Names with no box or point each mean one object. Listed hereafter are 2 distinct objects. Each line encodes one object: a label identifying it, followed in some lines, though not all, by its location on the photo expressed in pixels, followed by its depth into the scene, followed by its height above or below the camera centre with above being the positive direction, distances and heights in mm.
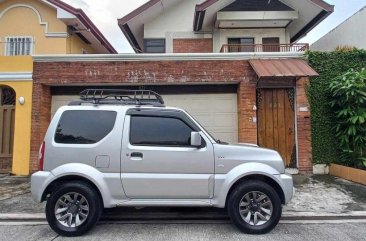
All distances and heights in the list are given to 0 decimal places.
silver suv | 5406 -658
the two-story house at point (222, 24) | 15445 +5261
